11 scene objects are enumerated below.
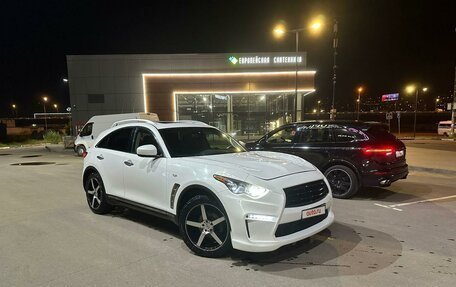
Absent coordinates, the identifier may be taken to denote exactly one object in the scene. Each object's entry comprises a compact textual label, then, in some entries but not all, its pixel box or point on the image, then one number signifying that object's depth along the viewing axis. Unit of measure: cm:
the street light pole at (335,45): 1823
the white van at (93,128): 1746
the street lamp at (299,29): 1761
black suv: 682
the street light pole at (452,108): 2708
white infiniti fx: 367
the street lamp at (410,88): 4702
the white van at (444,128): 3266
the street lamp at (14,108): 10025
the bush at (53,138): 2978
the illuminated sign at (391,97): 6294
